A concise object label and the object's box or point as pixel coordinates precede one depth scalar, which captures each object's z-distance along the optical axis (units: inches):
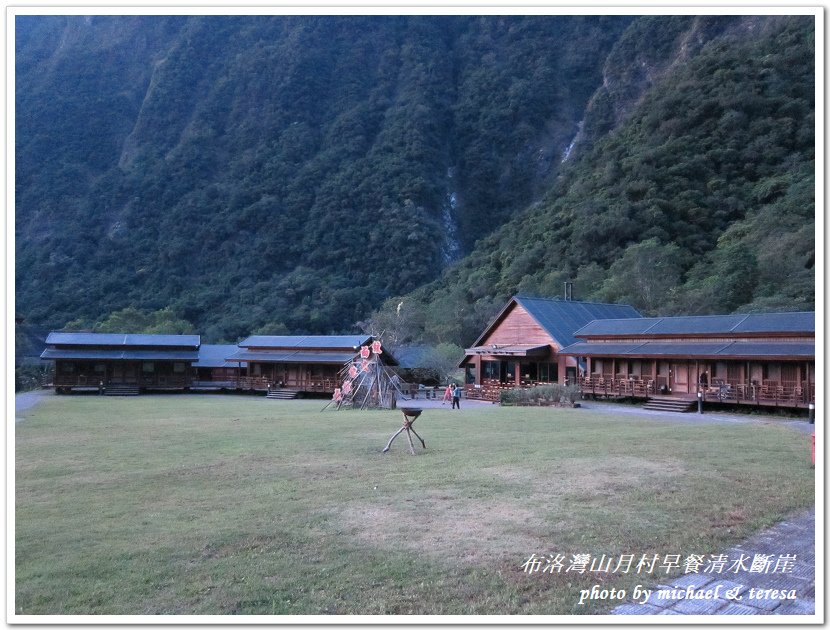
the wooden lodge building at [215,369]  1769.7
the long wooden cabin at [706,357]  911.0
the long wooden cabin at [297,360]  1499.8
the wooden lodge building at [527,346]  1321.4
